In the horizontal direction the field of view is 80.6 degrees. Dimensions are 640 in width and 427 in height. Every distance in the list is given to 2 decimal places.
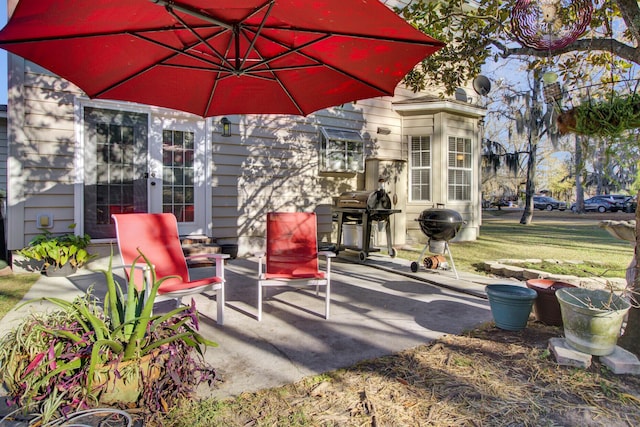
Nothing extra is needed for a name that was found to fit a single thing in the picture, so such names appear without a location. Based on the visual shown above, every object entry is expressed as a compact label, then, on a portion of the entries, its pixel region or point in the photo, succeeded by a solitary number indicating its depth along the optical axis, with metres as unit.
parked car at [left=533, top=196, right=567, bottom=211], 30.97
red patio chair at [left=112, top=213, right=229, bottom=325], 3.11
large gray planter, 2.40
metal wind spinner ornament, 2.99
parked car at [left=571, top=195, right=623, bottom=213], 26.45
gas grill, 6.66
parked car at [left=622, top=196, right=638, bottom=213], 24.81
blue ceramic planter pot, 3.07
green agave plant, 1.67
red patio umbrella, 1.98
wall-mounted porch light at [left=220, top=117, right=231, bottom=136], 6.54
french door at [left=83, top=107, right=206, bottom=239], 5.55
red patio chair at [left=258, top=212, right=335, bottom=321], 3.91
